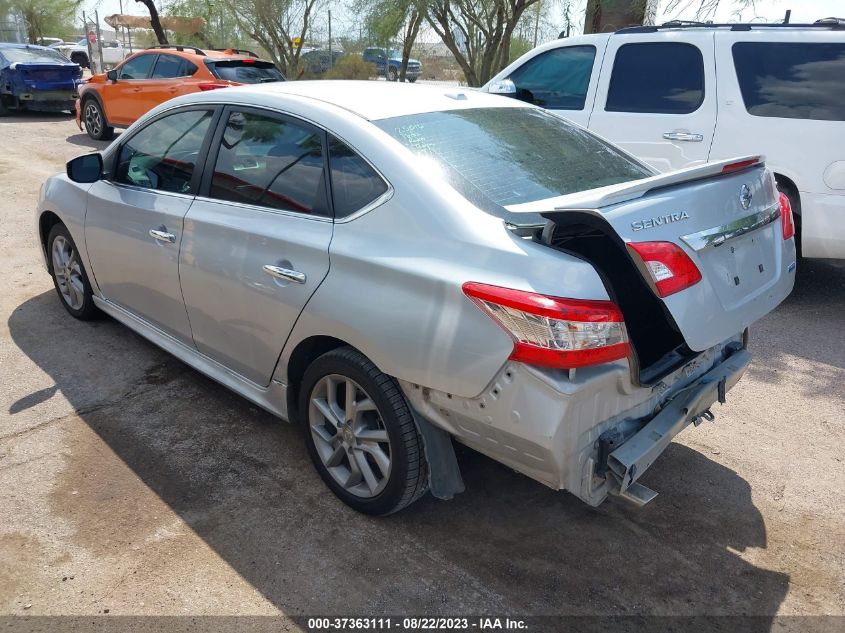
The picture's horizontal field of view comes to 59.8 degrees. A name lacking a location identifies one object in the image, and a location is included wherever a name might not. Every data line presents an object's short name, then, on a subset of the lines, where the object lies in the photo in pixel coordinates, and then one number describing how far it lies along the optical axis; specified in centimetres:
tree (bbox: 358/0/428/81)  1673
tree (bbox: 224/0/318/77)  2273
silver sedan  244
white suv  540
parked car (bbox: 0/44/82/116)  1545
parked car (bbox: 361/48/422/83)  2188
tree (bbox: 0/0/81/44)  3609
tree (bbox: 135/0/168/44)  2184
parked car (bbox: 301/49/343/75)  2455
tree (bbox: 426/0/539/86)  1600
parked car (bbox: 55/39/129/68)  3017
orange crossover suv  1190
